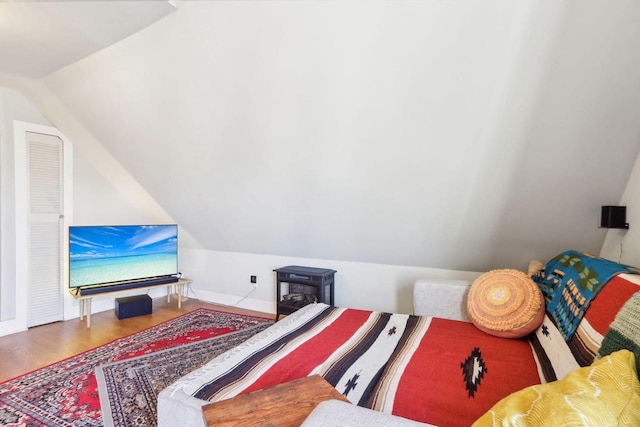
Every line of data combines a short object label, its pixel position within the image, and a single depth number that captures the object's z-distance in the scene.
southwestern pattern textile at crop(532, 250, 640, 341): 1.34
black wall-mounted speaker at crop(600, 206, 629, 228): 1.91
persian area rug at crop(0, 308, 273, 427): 1.91
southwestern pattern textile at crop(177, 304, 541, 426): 1.16
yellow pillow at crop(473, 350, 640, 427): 0.63
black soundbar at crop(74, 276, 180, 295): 3.36
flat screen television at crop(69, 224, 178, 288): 3.38
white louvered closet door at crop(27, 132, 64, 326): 3.25
